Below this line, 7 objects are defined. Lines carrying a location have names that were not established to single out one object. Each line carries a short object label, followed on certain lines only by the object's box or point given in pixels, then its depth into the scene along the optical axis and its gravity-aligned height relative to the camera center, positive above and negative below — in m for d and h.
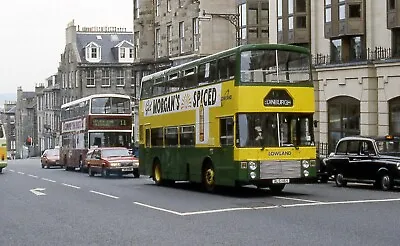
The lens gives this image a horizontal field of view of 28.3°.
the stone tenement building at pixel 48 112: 104.56 +3.90
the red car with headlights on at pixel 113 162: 38.53 -1.12
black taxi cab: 24.81 -0.79
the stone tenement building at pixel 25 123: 121.94 +2.73
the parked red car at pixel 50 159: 56.81 -1.39
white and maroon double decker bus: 44.97 +1.01
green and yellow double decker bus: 21.92 +0.58
